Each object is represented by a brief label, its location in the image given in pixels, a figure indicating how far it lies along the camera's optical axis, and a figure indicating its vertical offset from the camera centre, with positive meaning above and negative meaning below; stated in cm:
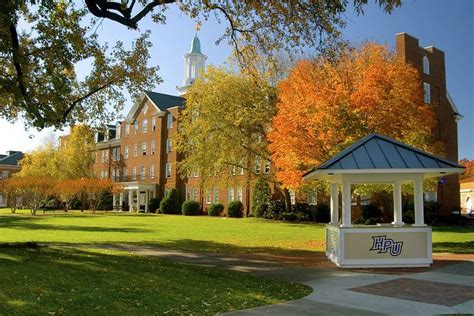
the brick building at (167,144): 4206 +661
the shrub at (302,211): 3862 -90
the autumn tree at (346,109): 2044 +393
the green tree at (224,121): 3472 +553
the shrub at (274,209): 4066 -79
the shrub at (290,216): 3875 -129
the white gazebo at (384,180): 1258 -2
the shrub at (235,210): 4597 -101
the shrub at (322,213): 3787 -102
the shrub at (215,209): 4819 -98
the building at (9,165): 9622 +641
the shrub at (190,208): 5053 -95
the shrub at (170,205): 5300 -69
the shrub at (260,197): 4203 +21
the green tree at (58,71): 1367 +429
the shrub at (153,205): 5634 -76
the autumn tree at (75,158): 6100 +498
